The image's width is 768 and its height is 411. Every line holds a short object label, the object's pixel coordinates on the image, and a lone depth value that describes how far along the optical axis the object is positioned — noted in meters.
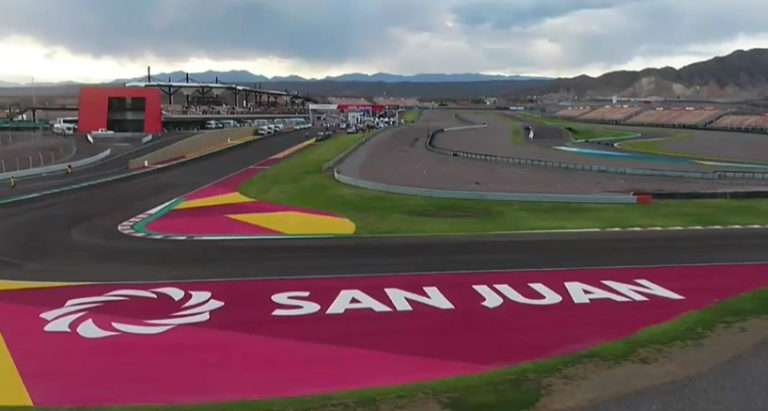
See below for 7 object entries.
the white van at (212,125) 116.56
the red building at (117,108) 101.00
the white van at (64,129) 100.83
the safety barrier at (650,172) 49.09
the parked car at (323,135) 96.95
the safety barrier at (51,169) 53.58
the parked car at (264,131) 104.06
